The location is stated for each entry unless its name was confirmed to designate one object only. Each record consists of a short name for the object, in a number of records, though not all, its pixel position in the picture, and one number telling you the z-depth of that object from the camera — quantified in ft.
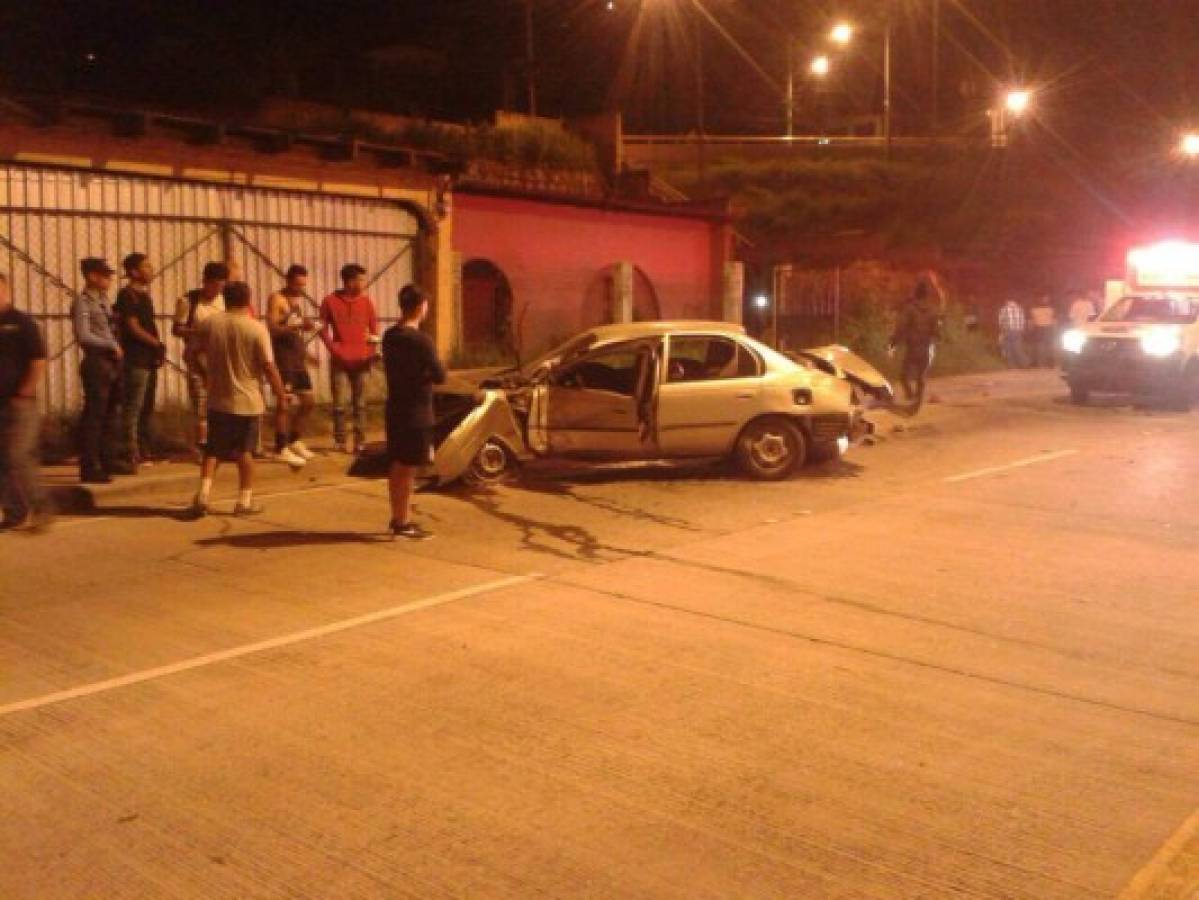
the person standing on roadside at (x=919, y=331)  59.06
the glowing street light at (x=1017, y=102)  158.92
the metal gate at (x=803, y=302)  89.71
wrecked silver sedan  37.68
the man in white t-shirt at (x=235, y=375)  31.01
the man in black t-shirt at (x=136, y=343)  35.94
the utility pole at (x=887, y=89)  127.90
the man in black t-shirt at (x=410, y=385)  29.22
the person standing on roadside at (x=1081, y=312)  88.89
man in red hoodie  40.68
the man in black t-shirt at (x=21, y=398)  27.22
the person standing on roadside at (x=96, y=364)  34.60
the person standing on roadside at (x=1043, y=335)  92.12
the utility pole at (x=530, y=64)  141.69
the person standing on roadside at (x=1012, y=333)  87.92
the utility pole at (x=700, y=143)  127.40
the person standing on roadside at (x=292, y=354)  40.16
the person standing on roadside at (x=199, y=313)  35.46
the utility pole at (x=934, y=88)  149.08
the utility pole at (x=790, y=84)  160.41
